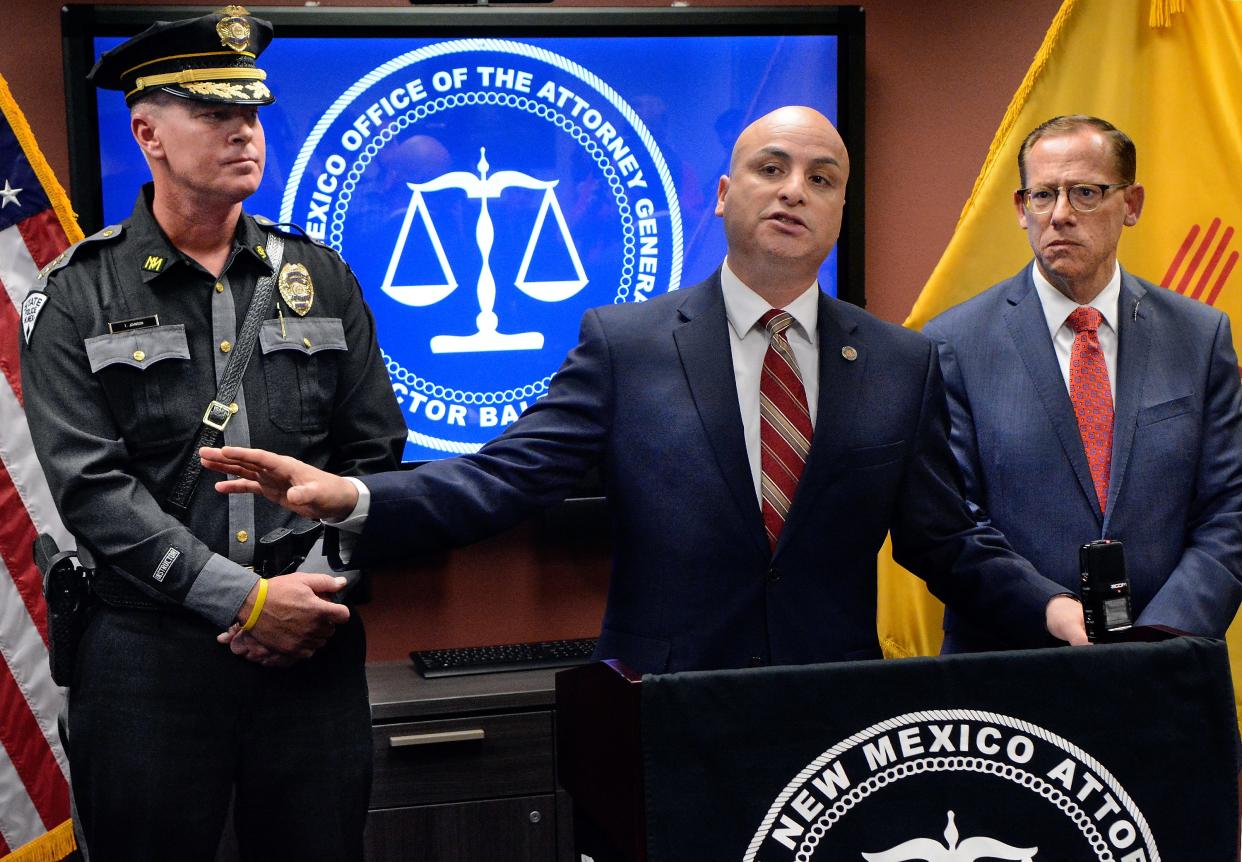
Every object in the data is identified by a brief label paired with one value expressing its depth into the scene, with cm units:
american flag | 285
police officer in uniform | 201
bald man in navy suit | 177
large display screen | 316
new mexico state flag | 301
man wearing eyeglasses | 221
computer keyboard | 310
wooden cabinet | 294
